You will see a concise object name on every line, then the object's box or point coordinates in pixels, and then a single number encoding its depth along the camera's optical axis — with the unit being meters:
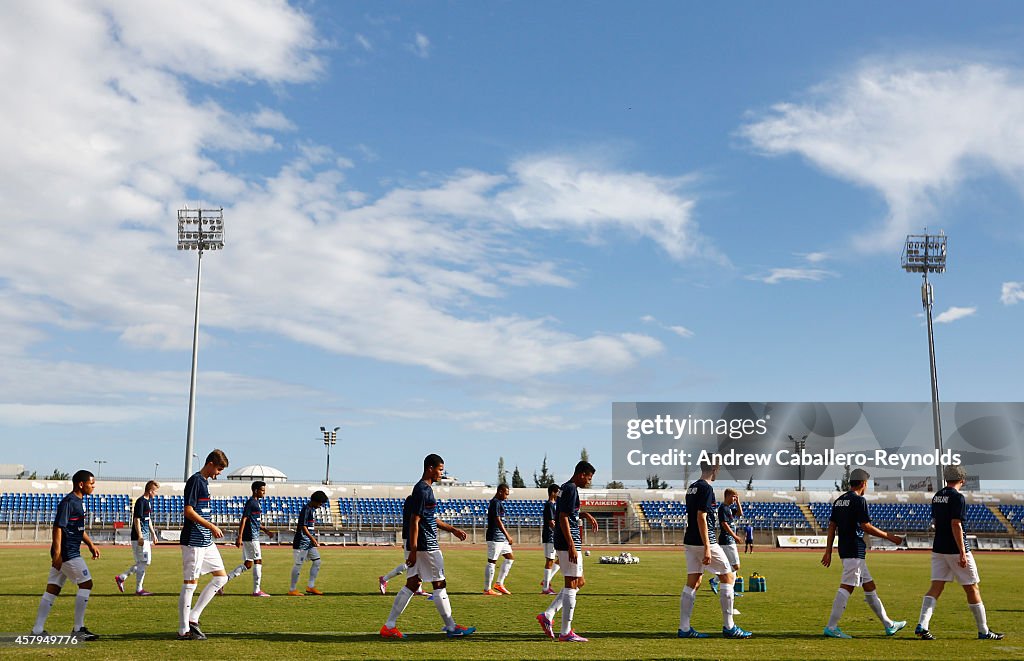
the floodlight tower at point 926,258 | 59.09
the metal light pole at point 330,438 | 83.19
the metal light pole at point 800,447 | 80.62
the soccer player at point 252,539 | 17.83
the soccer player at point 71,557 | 11.34
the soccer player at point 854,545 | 12.23
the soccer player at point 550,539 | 16.92
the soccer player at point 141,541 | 18.17
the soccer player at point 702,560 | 11.73
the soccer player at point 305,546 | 18.34
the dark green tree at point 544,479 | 112.85
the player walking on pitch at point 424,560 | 11.57
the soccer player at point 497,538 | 18.36
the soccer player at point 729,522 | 13.20
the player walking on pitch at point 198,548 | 11.35
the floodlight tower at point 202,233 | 52.50
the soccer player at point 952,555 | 12.12
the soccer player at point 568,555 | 11.51
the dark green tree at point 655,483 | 110.25
